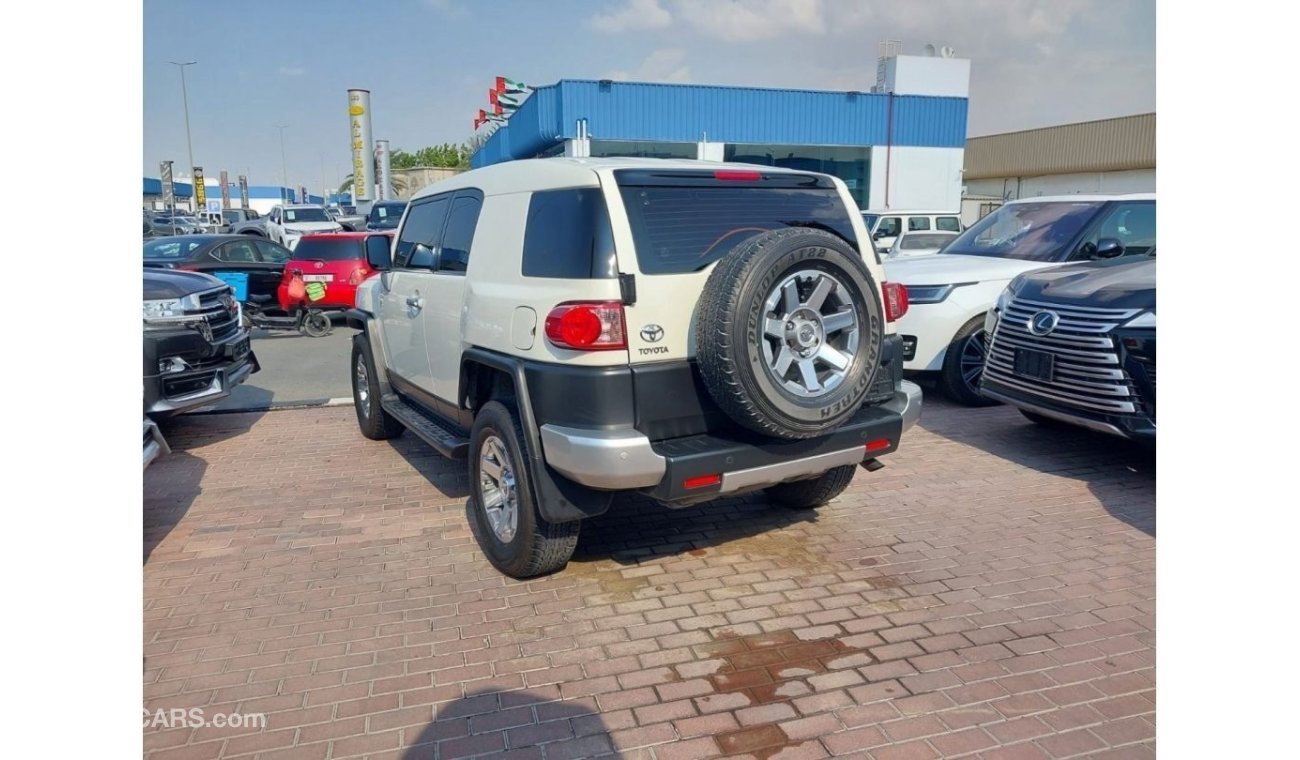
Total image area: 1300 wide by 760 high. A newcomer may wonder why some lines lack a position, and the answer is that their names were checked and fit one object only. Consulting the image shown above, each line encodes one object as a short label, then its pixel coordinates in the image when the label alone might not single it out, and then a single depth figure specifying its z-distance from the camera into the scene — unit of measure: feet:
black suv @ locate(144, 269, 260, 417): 20.68
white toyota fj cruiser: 11.81
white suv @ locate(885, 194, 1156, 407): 25.45
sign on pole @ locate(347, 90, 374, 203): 136.26
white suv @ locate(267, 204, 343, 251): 84.64
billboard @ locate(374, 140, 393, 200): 142.51
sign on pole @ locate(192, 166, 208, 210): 162.81
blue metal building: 87.71
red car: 42.83
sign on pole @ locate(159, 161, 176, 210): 127.85
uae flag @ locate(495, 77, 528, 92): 125.59
